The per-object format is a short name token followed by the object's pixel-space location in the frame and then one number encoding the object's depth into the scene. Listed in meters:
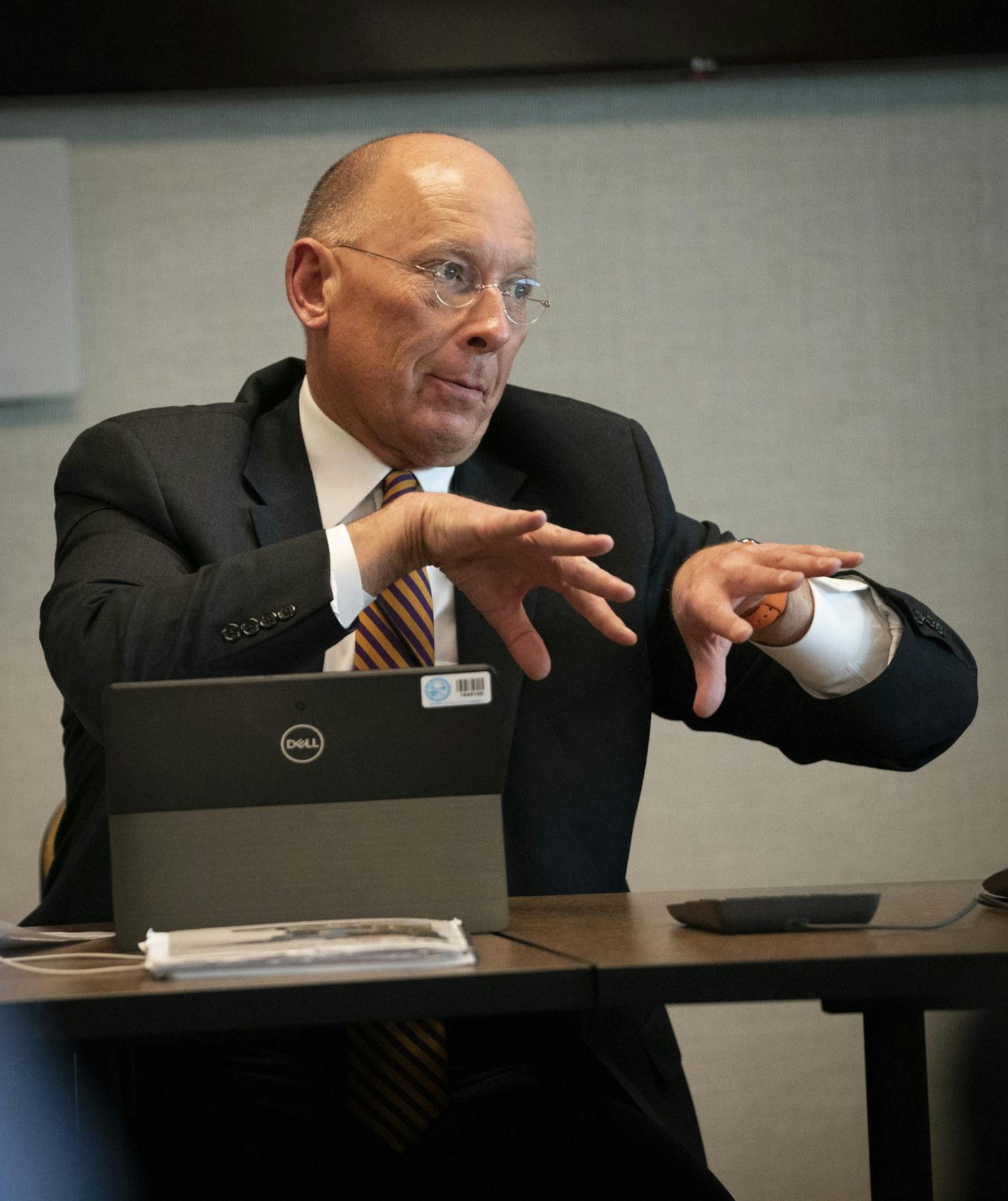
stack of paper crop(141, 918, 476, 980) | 4.02
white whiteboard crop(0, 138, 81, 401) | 6.58
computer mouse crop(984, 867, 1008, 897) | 4.29
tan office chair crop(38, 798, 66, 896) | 4.86
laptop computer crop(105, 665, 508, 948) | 4.20
